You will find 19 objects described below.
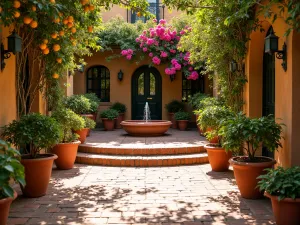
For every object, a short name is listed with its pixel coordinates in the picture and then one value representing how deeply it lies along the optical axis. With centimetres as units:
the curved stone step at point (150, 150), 893
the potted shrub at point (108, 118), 1357
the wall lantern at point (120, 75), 1472
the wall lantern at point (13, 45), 570
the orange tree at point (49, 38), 504
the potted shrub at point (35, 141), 570
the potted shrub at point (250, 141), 539
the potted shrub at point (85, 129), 999
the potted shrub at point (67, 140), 797
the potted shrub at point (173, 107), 1450
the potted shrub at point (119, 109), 1441
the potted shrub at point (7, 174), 339
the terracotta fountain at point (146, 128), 1130
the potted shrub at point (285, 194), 421
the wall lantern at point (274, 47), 548
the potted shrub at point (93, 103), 1298
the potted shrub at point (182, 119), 1352
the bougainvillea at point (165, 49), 1352
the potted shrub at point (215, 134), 758
